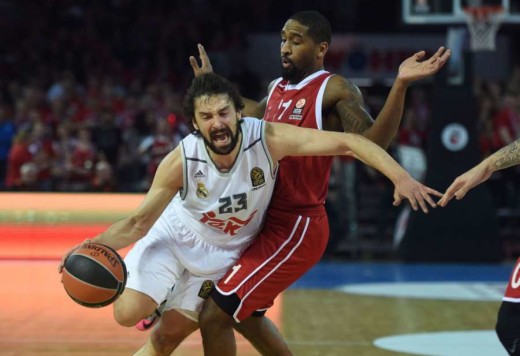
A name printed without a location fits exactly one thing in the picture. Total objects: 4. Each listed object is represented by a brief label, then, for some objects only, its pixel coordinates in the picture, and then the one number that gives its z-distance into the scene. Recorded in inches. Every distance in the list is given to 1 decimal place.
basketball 397.4
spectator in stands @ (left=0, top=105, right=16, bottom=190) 1043.8
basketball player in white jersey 400.6
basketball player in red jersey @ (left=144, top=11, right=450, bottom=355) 414.5
